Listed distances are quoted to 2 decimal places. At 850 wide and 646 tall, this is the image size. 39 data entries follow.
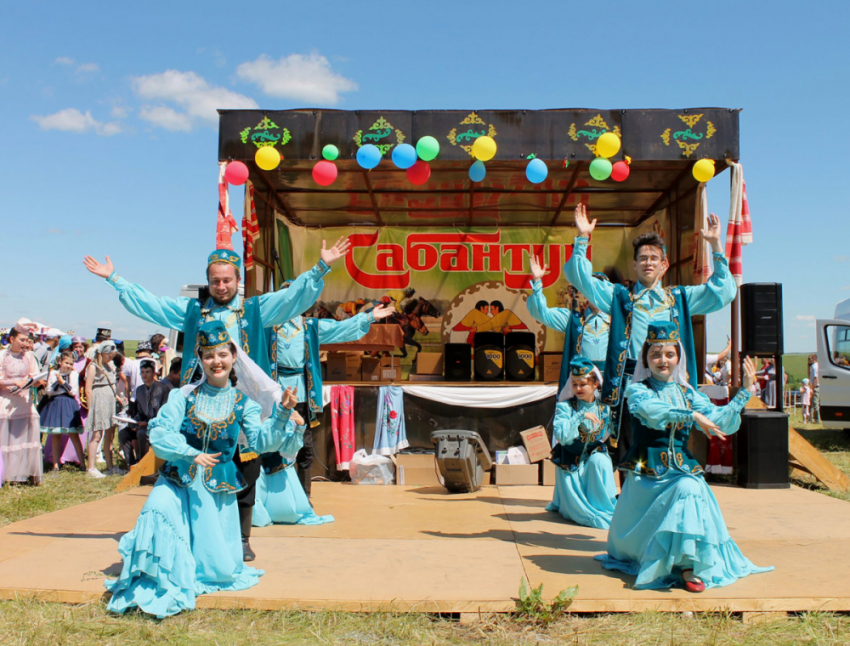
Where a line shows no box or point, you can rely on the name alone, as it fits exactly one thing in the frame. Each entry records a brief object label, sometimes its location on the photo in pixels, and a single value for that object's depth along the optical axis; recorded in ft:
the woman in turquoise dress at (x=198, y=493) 10.18
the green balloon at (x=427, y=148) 23.77
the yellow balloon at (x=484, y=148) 23.57
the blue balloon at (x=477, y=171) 24.71
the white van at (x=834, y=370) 33.88
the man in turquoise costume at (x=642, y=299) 13.46
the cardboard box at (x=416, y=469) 23.57
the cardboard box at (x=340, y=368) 26.53
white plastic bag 23.61
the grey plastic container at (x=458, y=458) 20.95
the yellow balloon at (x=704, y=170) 23.68
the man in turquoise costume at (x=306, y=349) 17.87
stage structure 24.18
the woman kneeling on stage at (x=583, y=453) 16.47
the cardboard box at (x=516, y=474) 23.44
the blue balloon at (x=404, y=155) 23.57
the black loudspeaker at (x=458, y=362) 30.27
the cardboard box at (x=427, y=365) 32.48
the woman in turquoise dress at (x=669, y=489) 10.82
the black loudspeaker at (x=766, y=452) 21.90
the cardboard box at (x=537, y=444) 23.89
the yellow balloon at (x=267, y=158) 23.30
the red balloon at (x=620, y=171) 24.03
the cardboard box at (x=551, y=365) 28.99
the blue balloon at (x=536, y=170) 23.89
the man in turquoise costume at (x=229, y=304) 13.51
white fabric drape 24.41
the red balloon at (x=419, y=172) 24.95
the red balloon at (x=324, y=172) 24.01
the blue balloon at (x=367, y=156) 23.47
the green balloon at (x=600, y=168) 23.57
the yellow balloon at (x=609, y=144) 23.56
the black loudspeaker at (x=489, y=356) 29.35
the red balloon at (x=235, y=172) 23.68
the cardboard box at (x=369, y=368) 26.40
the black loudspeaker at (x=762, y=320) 22.44
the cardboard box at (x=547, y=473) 23.72
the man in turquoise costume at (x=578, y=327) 17.87
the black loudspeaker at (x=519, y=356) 29.37
